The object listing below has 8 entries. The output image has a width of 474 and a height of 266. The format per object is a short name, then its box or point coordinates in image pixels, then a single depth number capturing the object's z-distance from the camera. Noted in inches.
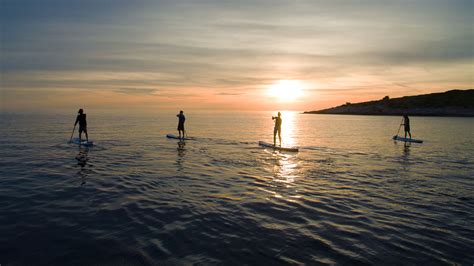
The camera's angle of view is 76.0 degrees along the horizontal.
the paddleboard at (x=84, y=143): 984.9
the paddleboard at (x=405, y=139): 1233.4
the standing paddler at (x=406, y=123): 1305.4
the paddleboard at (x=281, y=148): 932.0
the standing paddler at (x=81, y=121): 1006.5
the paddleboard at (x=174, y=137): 1261.4
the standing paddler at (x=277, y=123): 1048.0
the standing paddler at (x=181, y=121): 1220.1
